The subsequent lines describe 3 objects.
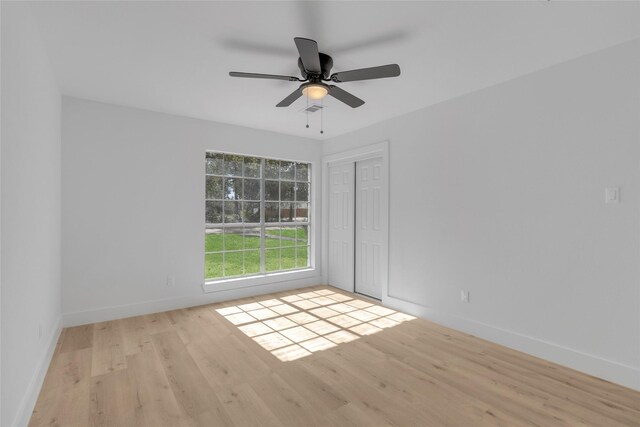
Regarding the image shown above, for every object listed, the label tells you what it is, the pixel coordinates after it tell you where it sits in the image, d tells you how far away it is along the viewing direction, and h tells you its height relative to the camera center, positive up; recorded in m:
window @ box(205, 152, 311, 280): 4.61 -0.09
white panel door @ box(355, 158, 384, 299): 4.62 -0.28
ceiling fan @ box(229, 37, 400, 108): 2.08 +1.02
